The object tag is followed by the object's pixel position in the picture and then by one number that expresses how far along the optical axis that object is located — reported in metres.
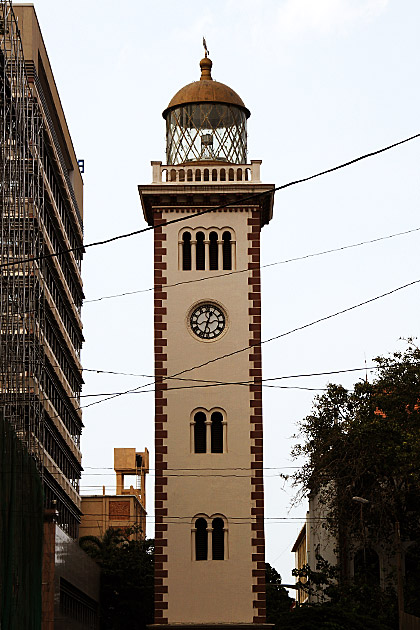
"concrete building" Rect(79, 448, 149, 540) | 115.12
